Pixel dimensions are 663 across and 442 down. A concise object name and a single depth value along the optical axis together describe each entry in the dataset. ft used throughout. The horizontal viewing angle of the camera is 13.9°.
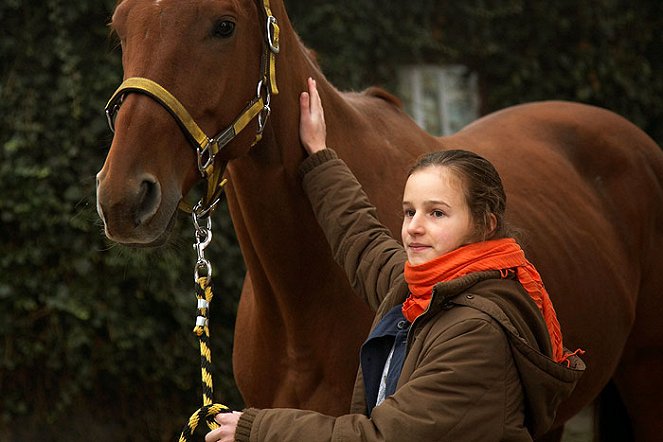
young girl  14.96
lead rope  15.63
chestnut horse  15.80
